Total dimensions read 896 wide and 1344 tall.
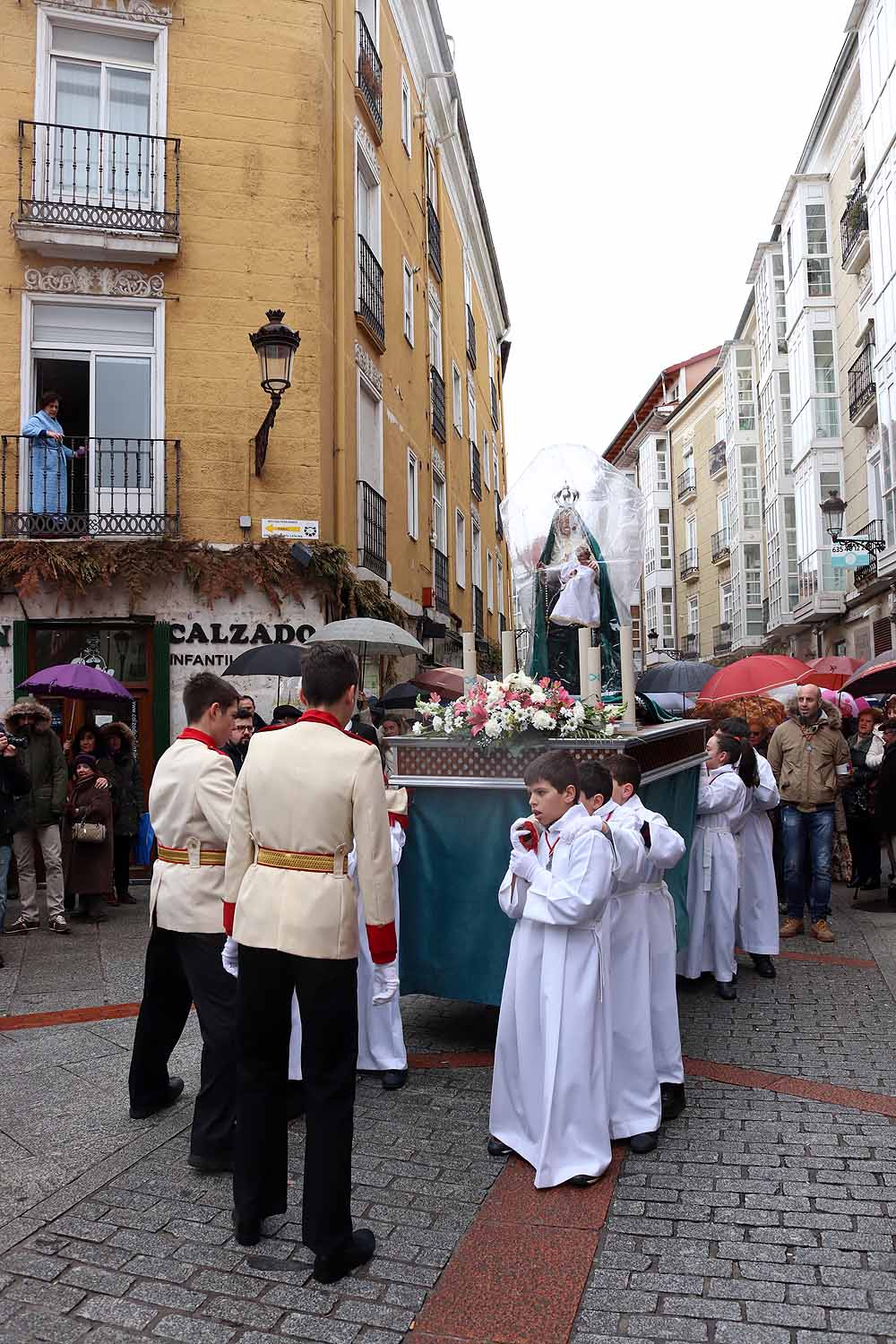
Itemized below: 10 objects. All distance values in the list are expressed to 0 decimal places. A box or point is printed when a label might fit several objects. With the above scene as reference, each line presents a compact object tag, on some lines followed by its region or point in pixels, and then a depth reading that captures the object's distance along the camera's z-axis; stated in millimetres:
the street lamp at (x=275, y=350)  12133
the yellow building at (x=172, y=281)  13383
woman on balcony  13031
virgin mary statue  8195
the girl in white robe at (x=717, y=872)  7465
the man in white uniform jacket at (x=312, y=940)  3719
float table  6055
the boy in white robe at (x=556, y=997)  4480
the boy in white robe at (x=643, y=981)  4906
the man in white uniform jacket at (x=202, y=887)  4594
